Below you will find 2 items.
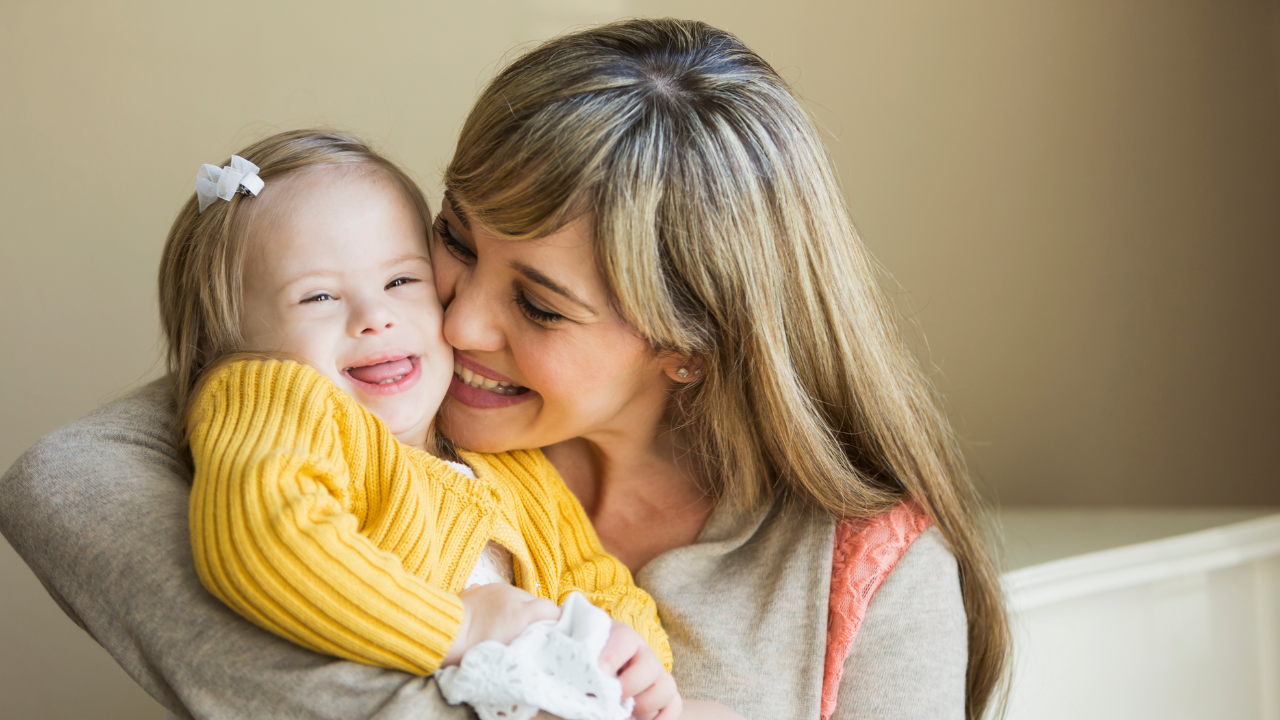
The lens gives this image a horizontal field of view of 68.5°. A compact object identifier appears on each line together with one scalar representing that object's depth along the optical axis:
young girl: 0.90
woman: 1.24
